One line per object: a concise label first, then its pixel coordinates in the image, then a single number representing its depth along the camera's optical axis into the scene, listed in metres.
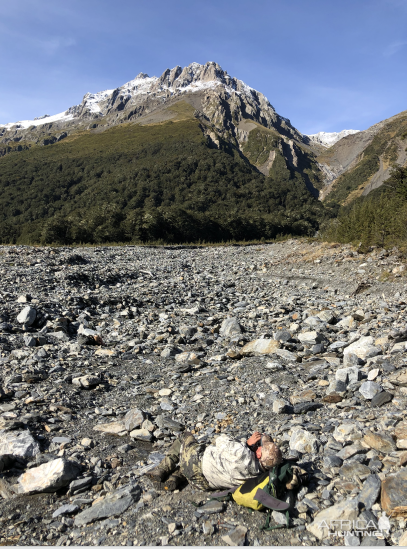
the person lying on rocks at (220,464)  2.84
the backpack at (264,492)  2.59
